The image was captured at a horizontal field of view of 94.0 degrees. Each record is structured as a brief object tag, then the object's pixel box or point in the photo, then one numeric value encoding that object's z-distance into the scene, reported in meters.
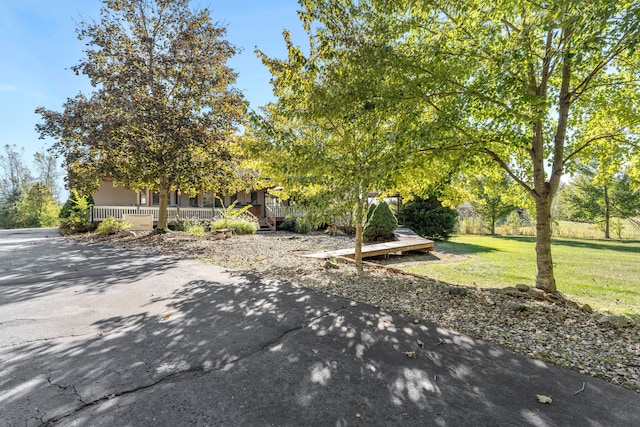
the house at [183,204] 17.47
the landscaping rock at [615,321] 3.81
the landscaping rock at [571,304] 4.71
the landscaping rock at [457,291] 5.01
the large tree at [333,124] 4.83
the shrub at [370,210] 13.12
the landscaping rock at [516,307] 4.28
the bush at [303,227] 17.02
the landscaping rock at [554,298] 4.85
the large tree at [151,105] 11.27
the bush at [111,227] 13.44
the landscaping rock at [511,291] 5.09
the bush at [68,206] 17.24
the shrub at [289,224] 18.03
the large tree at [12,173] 35.41
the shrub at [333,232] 15.64
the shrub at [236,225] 14.27
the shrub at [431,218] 15.80
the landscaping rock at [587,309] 4.45
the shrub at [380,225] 12.66
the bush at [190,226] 13.47
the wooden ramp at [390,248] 9.04
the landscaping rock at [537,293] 4.97
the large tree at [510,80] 4.19
